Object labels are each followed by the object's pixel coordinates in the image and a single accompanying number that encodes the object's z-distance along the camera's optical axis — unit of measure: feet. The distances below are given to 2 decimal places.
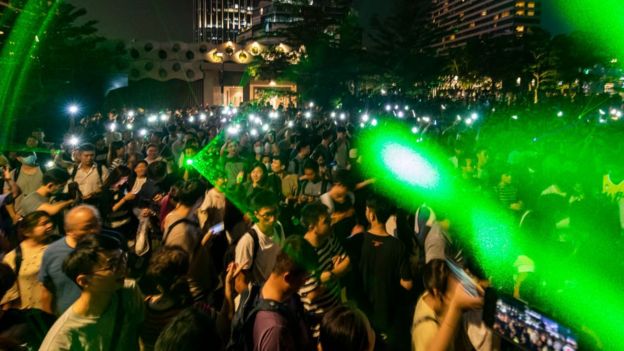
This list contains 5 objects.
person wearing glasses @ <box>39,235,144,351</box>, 8.59
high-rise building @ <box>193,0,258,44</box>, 486.79
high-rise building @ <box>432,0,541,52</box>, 469.98
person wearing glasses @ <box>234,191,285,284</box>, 13.12
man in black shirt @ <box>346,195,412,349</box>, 13.70
